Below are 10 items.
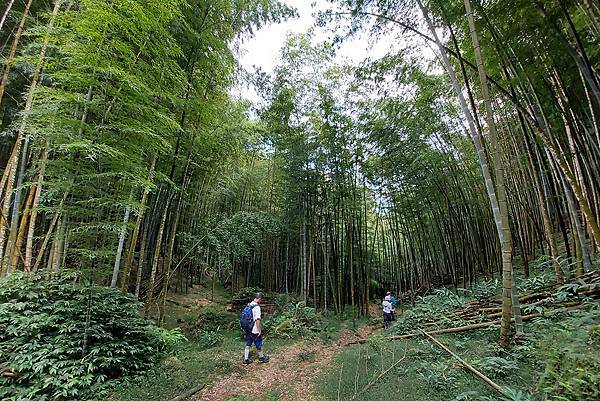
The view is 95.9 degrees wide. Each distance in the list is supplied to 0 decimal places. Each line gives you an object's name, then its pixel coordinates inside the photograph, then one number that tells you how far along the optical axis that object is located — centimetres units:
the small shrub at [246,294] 855
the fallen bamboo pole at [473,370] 206
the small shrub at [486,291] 450
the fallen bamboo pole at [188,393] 291
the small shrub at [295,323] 568
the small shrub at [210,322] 627
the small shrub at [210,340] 519
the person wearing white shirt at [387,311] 639
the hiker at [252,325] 405
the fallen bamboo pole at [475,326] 270
